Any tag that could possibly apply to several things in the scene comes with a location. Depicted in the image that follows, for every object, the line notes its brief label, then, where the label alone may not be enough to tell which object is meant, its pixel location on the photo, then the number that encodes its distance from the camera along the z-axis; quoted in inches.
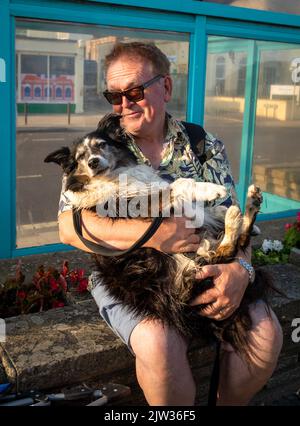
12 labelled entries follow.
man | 90.7
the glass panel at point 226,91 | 192.7
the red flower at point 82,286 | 132.1
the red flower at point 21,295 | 122.6
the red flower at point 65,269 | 137.9
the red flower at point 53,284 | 128.2
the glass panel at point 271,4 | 187.2
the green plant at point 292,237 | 175.8
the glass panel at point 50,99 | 153.9
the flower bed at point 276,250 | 163.3
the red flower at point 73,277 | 136.0
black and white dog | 97.7
